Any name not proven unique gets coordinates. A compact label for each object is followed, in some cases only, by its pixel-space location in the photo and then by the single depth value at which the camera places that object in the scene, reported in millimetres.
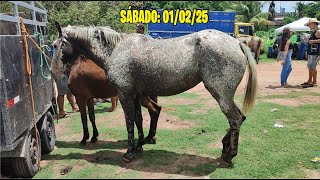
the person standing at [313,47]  10398
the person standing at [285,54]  10989
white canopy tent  23947
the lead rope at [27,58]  4445
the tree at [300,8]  41156
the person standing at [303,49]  21203
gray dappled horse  4402
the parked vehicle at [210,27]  24406
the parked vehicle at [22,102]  3705
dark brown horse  5879
